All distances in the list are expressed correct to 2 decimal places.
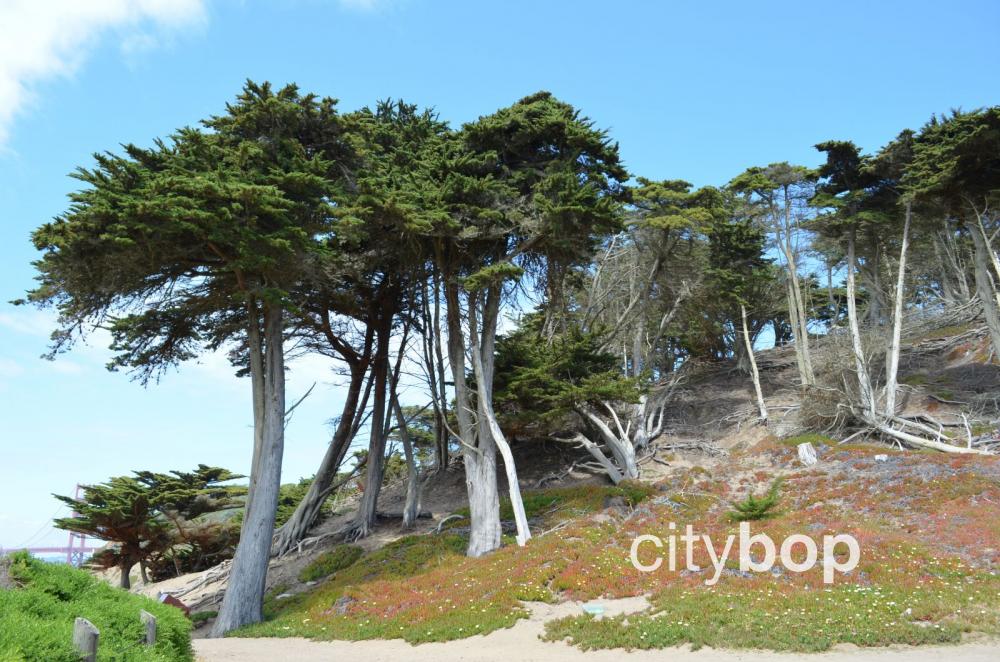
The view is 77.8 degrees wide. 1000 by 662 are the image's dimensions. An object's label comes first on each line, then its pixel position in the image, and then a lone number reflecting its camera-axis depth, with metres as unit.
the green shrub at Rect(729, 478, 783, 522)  15.28
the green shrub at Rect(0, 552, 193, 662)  4.83
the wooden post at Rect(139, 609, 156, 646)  6.64
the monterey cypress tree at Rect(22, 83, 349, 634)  13.41
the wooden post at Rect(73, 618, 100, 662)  5.09
